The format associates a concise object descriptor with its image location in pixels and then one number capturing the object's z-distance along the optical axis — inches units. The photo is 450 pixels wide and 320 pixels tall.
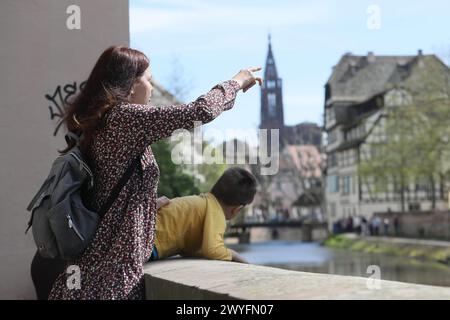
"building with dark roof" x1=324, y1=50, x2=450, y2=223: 1996.8
